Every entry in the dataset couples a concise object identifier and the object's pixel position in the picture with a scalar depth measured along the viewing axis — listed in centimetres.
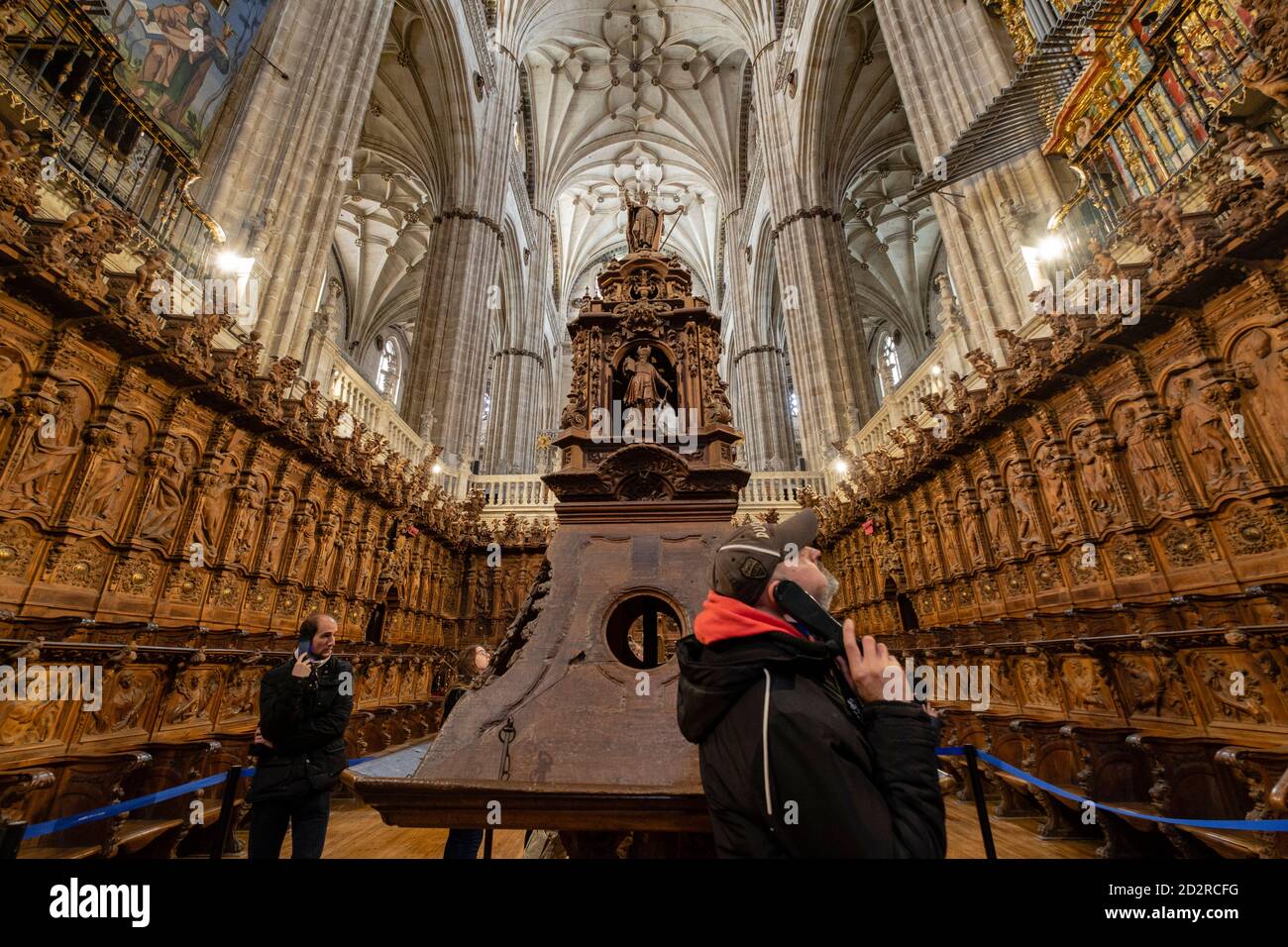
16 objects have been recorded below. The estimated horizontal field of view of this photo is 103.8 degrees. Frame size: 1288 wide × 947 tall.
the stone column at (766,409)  2188
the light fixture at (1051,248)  698
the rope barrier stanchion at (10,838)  156
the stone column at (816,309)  1426
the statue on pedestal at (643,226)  432
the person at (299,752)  268
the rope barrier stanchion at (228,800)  232
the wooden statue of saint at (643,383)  370
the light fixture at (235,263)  682
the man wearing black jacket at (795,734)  105
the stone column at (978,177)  756
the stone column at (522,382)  2212
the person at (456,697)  311
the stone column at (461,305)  1425
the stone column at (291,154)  737
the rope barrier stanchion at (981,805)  193
